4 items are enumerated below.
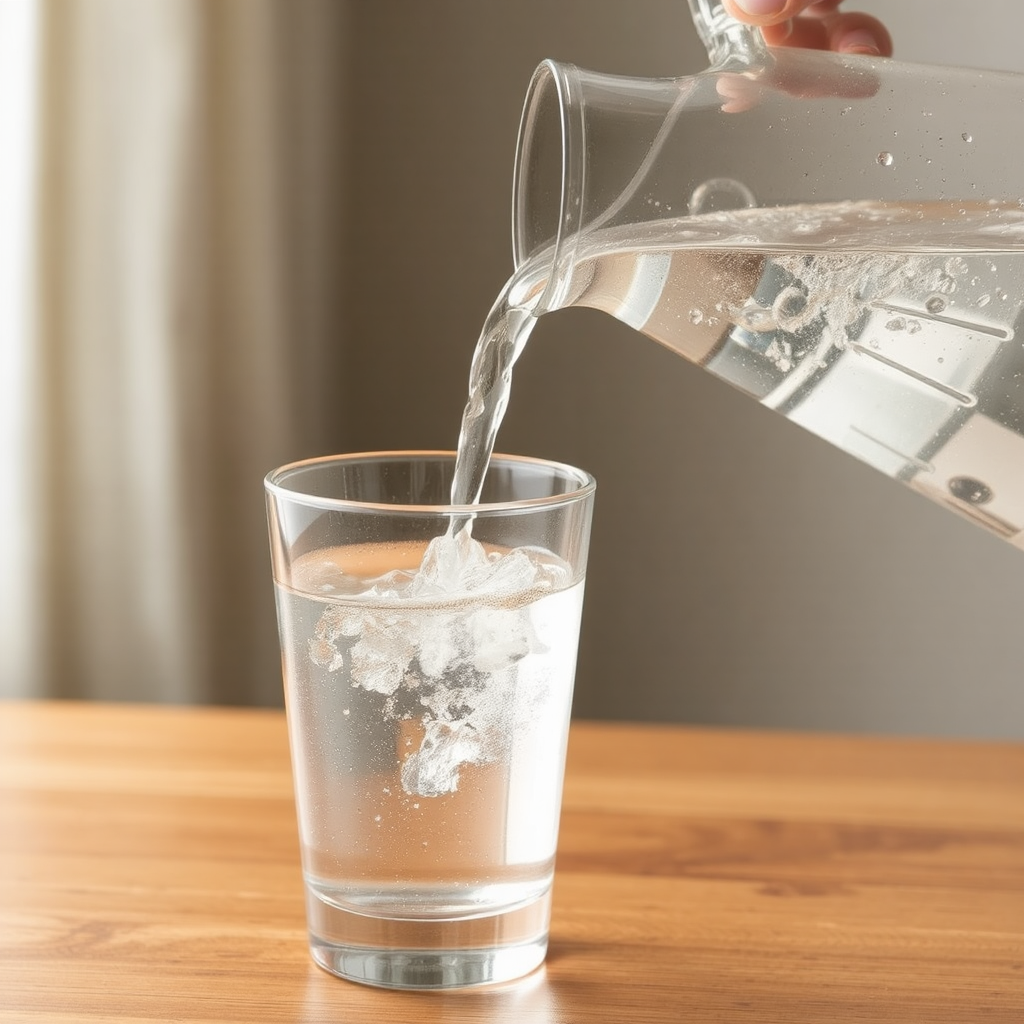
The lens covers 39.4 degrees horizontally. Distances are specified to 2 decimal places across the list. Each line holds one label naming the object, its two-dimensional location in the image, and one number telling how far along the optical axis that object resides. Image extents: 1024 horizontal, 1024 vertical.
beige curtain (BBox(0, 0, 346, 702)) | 1.57
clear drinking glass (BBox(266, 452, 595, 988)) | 0.66
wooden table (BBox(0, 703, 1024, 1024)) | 0.69
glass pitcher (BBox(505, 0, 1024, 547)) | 0.68
